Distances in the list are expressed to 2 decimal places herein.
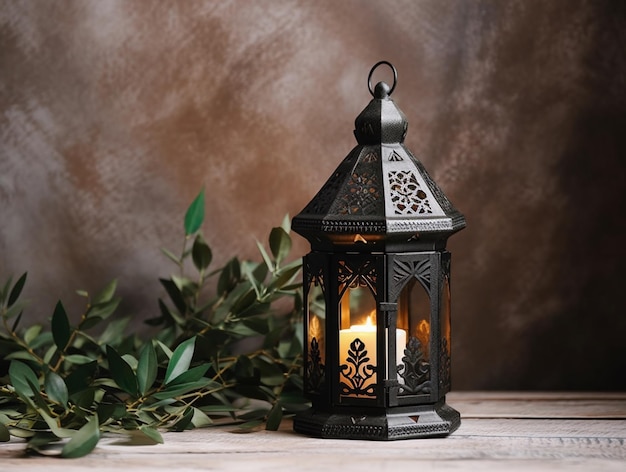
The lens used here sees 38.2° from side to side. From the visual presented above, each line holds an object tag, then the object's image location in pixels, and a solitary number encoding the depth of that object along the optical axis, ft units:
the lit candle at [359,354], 4.08
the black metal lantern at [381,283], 4.01
